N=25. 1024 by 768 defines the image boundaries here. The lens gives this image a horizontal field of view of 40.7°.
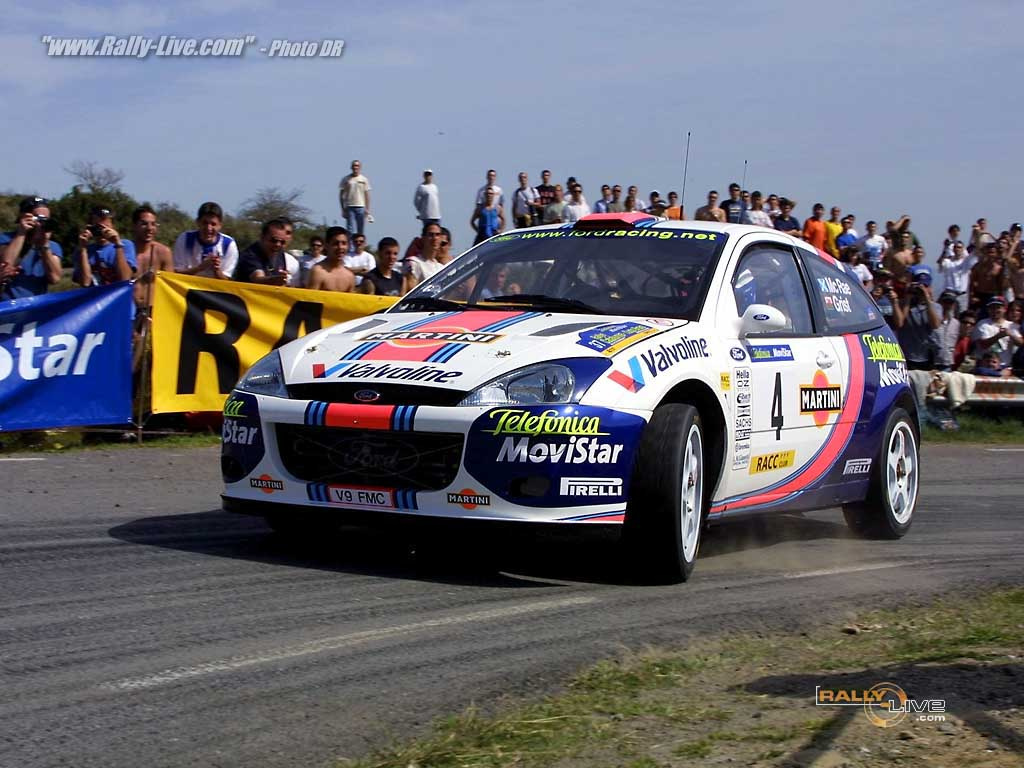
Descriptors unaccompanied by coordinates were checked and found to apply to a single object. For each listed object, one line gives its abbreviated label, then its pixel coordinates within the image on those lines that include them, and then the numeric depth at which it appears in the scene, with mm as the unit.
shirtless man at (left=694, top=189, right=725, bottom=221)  12344
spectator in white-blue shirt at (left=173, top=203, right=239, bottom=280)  11383
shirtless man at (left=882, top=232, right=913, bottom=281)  16562
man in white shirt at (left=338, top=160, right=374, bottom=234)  16984
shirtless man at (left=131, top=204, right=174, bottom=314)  11180
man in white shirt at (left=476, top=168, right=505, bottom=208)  18109
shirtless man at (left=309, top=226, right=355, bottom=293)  11953
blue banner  10023
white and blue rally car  5652
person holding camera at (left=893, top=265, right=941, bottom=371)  14961
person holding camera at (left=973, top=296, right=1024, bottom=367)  15891
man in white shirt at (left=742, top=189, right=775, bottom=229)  17469
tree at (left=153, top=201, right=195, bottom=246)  31266
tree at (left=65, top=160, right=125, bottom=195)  30044
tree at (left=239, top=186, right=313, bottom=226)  32219
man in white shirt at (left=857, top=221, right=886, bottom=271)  19875
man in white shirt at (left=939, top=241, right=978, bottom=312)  18906
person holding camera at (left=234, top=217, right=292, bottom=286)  11719
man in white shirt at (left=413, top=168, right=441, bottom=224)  17750
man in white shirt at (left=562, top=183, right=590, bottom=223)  17953
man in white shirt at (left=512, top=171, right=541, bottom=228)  18031
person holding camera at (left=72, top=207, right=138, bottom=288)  10953
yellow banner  10820
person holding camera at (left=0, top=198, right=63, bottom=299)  10516
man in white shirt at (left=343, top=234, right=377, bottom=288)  13727
